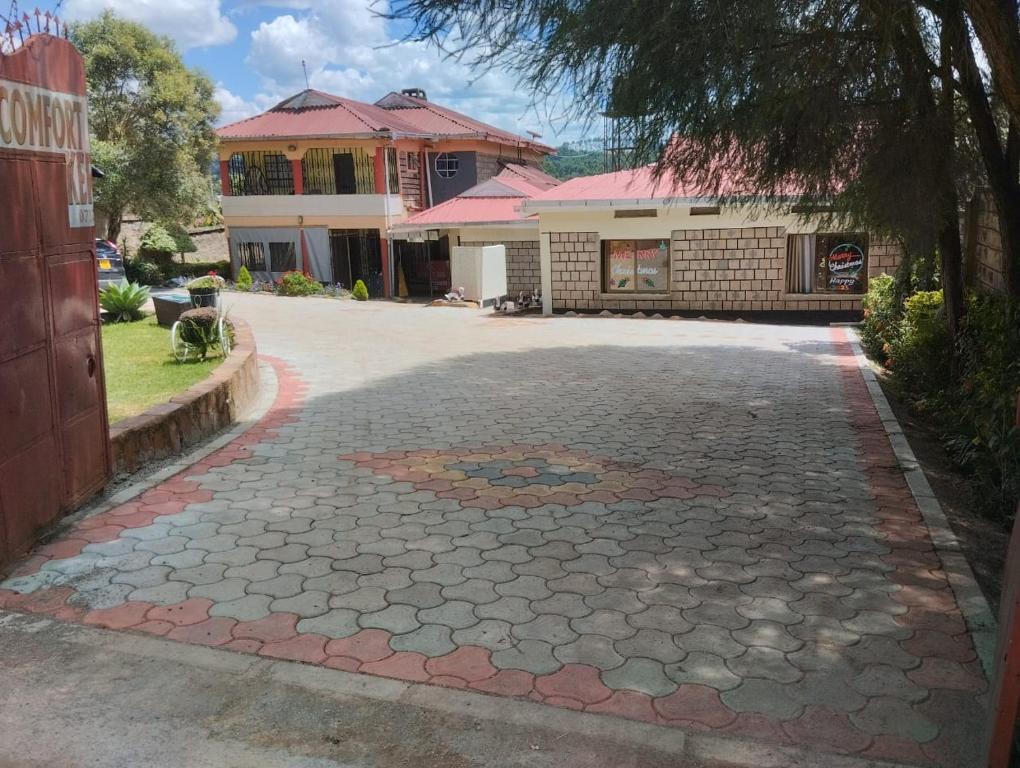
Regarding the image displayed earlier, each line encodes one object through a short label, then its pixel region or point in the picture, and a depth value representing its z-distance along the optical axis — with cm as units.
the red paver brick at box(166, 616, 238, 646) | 379
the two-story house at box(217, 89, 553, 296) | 2894
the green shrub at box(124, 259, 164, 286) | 2944
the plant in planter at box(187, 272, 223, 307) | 1408
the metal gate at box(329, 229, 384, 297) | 2981
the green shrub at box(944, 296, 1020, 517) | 544
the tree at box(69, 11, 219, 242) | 2784
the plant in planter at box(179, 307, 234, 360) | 1016
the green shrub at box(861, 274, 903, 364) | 1312
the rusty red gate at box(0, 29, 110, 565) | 447
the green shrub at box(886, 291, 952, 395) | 931
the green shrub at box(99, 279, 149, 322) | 1471
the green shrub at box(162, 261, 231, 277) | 3186
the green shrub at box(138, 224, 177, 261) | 3180
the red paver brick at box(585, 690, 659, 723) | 321
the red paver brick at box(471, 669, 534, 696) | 339
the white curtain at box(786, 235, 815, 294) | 2067
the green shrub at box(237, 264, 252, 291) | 2953
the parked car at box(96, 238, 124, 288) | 1814
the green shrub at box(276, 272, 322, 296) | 2792
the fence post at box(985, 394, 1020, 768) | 242
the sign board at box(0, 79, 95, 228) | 446
